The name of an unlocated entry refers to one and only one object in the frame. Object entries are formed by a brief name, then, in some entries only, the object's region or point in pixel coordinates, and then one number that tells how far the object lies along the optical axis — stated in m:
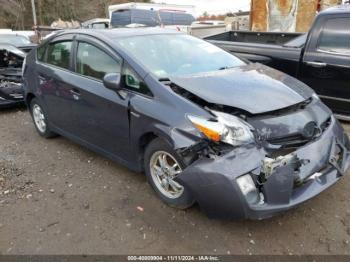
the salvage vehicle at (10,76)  6.77
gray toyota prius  2.61
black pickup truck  4.78
